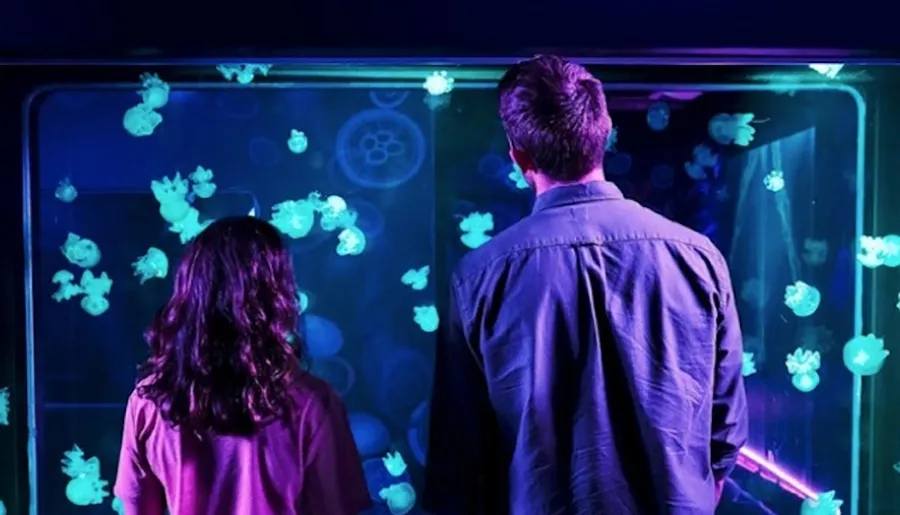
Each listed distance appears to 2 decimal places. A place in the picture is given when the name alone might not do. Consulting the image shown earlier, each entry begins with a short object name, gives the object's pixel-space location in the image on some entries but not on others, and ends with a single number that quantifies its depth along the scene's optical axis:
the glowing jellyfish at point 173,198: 2.83
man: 1.72
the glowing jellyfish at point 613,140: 2.82
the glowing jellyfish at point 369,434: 2.89
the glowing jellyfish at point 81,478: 2.84
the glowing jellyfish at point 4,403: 2.76
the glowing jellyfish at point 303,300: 2.88
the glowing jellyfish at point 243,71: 2.79
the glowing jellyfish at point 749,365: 2.87
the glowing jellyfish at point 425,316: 2.90
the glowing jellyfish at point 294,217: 2.86
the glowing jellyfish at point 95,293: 2.85
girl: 1.91
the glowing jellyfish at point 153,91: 2.79
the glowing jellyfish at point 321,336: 2.90
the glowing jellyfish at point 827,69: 2.77
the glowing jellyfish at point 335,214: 2.84
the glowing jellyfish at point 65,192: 2.81
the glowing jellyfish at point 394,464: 2.88
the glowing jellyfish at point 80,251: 2.83
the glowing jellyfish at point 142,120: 2.83
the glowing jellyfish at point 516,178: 2.86
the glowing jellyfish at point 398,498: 2.88
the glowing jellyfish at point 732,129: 2.81
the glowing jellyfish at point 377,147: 2.84
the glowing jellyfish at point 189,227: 2.83
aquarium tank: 2.82
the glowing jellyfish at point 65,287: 2.84
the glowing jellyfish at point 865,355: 2.81
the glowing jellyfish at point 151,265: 2.85
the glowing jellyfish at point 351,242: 2.86
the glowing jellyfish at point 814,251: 2.84
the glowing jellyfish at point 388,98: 2.83
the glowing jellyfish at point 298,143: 2.86
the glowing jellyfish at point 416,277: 2.88
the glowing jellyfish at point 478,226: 2.86
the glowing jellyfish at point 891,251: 2.80
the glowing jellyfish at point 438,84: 2.78
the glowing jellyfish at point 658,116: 2.80
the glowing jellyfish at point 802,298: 2.86
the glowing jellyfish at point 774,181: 2.86
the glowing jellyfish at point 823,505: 2.83
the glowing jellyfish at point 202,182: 2.84
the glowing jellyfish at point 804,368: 2.85
